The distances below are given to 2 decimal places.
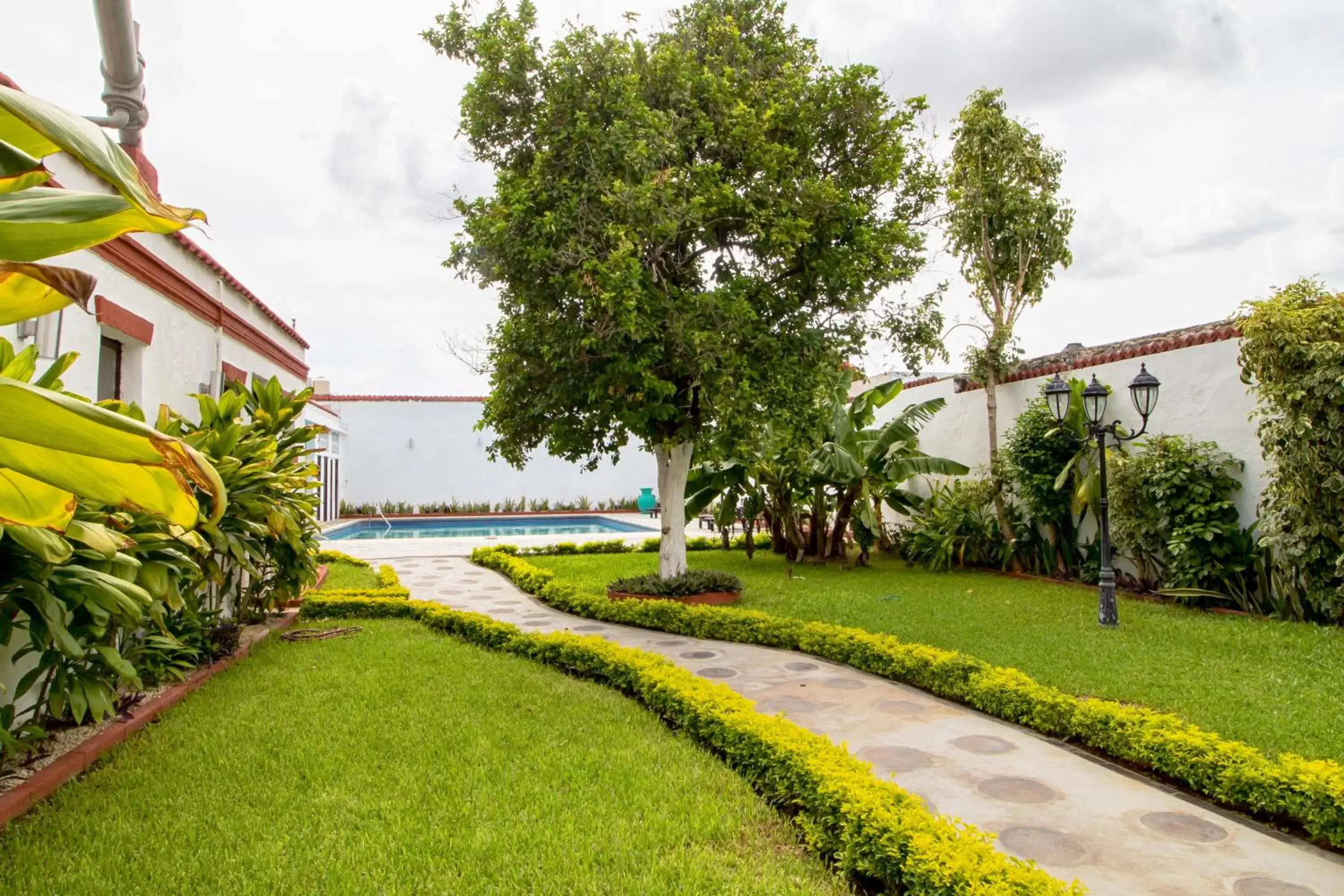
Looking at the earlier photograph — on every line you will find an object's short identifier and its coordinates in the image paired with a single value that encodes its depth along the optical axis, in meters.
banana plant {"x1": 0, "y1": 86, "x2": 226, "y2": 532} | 0.94
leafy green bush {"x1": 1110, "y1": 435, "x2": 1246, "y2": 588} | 7.91
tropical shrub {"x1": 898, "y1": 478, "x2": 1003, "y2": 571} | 11.24
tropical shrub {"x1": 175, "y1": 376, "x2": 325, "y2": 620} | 5.48
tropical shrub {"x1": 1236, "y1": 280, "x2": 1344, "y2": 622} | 6.79
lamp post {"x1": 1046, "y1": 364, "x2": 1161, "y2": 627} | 7.17
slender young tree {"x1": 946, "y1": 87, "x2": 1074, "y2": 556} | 11.24
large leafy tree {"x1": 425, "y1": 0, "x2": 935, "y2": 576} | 6.94
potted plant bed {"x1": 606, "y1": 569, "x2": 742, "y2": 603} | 8.67
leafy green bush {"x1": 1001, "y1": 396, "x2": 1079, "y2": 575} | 9.95
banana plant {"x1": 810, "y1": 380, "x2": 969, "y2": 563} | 11.48
